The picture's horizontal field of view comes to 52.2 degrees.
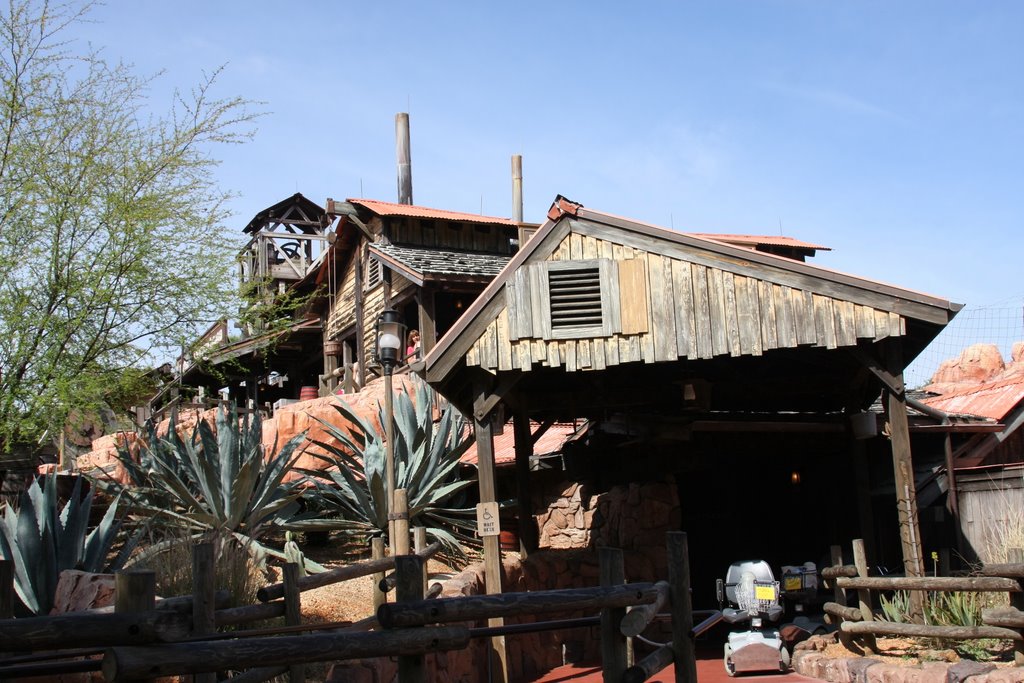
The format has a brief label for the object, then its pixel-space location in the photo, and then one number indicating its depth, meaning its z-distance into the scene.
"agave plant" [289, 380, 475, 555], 13.78
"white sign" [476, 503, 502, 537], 11.59
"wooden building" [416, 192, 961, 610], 11.12
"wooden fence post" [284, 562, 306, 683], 7.78
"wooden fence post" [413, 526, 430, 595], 11.73
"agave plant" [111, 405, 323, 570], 12.26
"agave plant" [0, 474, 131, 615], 8.91
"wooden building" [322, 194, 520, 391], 24.05
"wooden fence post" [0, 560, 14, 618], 5.62
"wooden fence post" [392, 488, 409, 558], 10.34
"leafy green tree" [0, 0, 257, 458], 12.78
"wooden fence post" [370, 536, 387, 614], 9.30
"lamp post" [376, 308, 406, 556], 11.55
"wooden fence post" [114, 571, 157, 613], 4.50
